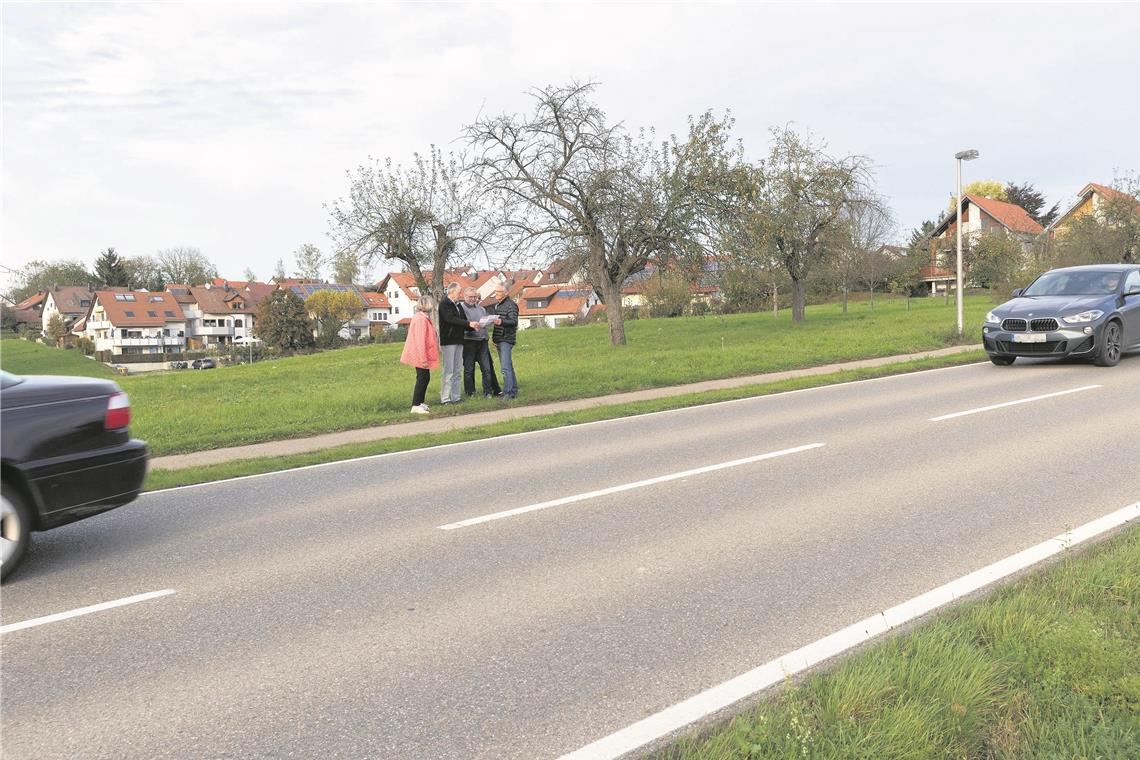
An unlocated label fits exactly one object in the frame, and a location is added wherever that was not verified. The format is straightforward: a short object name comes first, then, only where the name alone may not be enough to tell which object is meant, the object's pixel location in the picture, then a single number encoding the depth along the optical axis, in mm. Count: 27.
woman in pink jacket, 12477
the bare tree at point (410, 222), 39125
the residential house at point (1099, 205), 35031
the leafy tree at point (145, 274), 114938
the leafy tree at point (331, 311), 82706
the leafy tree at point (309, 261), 106812
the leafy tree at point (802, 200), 32469
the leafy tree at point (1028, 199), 83250
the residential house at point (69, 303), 107562
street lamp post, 20545
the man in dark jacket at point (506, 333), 13641
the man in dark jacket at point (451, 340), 12867
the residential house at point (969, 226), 56219
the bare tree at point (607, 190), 25844
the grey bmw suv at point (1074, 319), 14406
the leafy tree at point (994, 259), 43094
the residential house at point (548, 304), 101125
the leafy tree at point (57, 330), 94619
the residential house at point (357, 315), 101788
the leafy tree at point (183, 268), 121750
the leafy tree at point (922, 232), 58119
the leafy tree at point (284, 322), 77875
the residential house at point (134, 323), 95875
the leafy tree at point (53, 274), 117625
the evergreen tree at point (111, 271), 108812
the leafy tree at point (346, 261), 39500
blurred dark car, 5039
